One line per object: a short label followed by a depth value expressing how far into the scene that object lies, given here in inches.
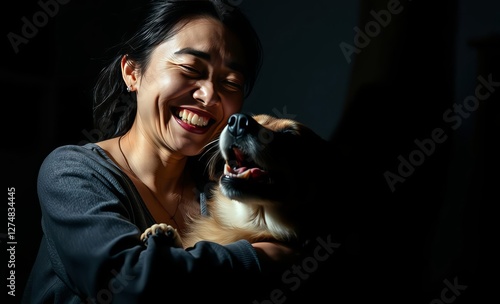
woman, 39.1
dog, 47.9
